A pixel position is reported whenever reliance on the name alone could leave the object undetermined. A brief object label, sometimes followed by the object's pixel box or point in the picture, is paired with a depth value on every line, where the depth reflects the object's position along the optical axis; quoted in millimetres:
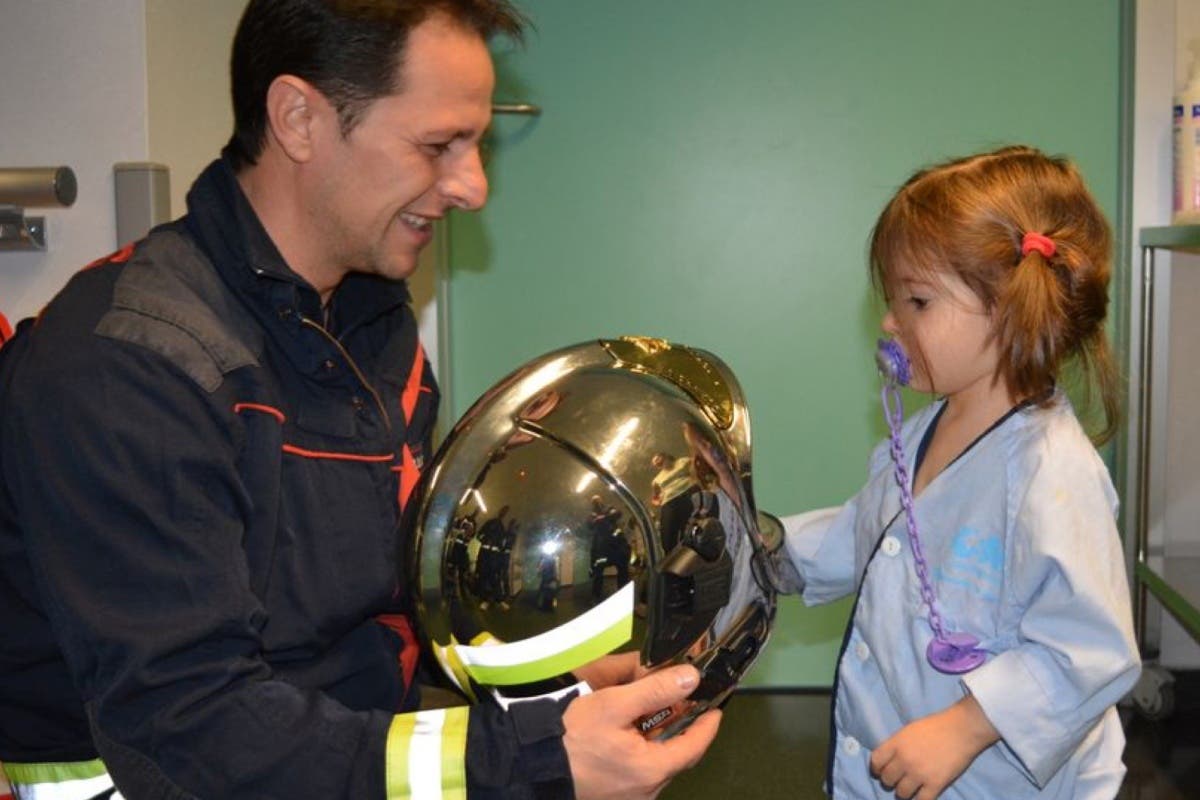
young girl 1062
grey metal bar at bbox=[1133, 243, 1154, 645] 2324
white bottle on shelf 2127
